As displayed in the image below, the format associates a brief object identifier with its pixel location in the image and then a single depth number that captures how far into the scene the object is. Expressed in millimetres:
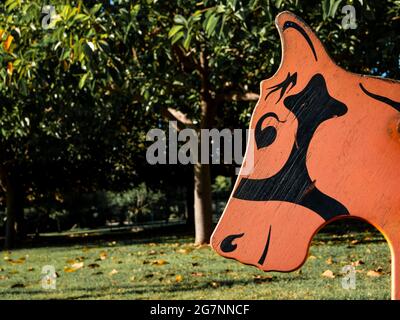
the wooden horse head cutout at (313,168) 2391
